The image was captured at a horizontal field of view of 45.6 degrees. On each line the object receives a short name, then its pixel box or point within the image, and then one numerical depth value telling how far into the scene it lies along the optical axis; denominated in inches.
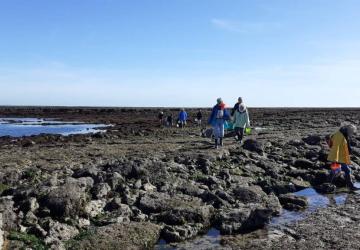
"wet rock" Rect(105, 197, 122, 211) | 408.2
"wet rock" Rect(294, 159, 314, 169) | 695.7
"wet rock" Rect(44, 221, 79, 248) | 323.3
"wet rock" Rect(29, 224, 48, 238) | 335.0
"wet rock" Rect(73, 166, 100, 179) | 479.5
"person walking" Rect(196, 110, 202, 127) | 1715.7
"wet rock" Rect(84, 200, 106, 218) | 389.4
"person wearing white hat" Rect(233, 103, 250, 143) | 786.2
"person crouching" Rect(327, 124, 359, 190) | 576.1
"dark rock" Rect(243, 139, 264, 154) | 733.9
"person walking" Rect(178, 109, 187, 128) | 1486.7
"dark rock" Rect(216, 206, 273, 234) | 383.6
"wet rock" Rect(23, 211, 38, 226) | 349.5
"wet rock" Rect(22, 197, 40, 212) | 370.0
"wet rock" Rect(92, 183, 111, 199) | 429.4
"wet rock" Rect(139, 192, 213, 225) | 394.0
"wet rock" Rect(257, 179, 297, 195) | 542.6
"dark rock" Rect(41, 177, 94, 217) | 371.6
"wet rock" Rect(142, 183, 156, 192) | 471.0
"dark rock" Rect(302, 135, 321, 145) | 892.6
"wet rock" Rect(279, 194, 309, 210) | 466.9
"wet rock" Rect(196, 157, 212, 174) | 573.4
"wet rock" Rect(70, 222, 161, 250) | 326.3
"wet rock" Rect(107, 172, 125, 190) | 461.4
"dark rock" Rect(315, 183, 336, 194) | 559.2
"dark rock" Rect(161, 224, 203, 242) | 359.9
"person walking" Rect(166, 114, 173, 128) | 1596.1
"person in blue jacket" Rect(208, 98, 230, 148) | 735.0
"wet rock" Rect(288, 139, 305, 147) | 859.4
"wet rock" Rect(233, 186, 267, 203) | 469.1
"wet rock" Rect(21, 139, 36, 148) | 879.6
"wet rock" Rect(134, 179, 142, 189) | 471.2
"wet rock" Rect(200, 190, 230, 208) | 442.7
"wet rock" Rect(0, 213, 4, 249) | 301.7
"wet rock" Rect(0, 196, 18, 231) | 337.7
